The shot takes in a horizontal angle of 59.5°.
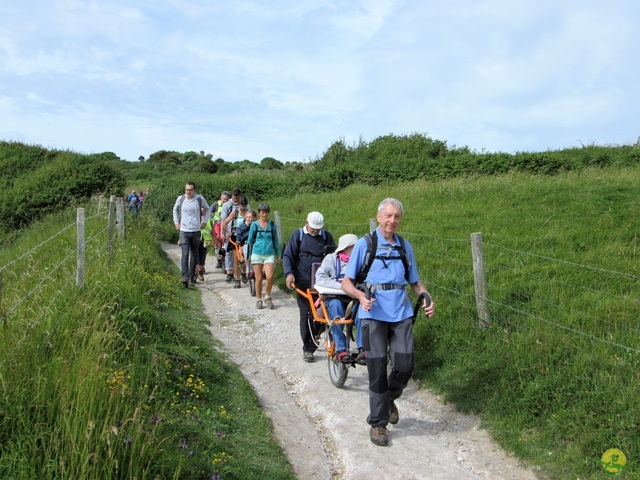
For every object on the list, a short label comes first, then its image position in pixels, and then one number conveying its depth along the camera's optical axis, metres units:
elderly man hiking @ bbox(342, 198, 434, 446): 5.01
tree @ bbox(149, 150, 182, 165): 63.69
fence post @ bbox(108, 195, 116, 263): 9.17
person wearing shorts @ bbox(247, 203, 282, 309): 10.34
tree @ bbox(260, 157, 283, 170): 58.75
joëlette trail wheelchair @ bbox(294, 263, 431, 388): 6.18
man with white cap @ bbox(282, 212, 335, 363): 7.59
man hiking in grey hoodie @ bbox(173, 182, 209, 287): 12.34
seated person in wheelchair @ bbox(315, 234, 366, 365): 6.51
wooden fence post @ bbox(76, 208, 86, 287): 6.26
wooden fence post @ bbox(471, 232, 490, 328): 6.56
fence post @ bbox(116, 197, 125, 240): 11.68
